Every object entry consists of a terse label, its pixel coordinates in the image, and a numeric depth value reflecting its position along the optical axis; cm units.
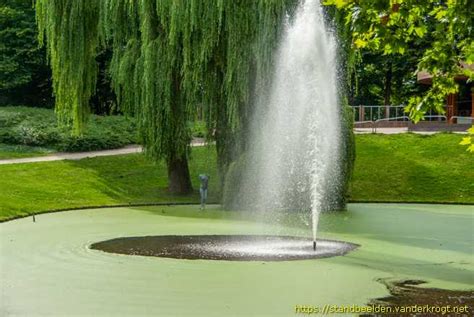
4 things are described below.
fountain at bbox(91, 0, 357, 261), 1923
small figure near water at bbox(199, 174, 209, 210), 2089
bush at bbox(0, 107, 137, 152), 3177
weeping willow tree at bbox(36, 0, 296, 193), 2053
